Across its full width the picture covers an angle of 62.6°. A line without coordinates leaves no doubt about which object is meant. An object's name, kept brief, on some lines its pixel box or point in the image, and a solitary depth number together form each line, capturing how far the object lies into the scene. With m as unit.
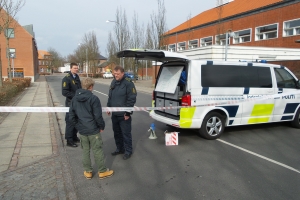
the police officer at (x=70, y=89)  5.43
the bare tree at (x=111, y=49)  44.69
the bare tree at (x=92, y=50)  53.09
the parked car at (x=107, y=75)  54.60
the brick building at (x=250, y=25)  22.86
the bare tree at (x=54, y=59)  90.44
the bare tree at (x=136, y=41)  37.16
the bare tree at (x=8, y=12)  16.94
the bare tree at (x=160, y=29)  24.17
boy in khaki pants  3.86
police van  5.72
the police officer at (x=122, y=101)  4.65
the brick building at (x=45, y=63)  92.71
